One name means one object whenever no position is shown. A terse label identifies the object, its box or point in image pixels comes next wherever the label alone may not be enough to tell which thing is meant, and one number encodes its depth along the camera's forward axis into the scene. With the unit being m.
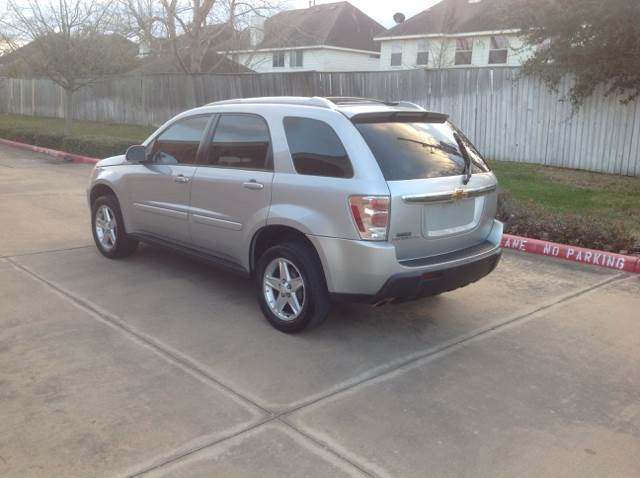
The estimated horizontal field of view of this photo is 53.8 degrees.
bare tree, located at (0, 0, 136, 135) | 17.88
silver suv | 4.23
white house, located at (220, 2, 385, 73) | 37.94
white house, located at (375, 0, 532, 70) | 28.53
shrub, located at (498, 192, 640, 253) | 6.97
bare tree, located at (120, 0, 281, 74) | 25.58
